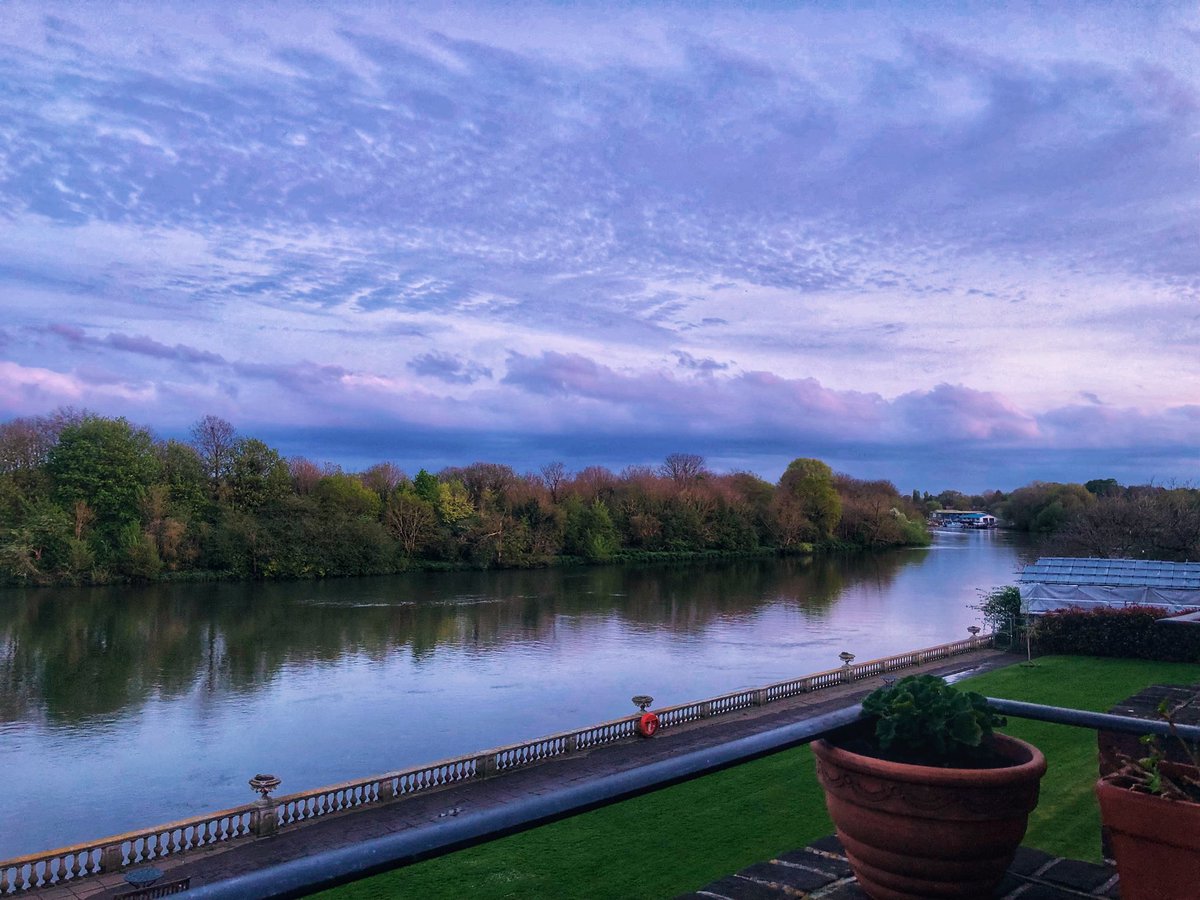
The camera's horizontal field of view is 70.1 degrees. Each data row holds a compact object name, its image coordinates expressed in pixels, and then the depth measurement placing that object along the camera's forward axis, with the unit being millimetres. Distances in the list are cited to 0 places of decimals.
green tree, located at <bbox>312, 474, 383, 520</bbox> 59125
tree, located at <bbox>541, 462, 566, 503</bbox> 71881
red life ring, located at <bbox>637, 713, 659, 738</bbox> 18906
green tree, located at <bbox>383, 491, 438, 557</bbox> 60219
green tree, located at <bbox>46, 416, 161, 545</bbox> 51062
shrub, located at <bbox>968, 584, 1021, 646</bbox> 29547
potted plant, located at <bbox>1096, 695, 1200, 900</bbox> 2209
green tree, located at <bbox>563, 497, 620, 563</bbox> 66562
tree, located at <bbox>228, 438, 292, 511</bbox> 57156
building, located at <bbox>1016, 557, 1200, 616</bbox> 26953
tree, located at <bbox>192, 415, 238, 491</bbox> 58312
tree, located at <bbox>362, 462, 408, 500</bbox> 65438
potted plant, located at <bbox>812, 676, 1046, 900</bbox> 2365
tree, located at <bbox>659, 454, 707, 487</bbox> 87788
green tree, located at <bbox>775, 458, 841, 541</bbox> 79438
